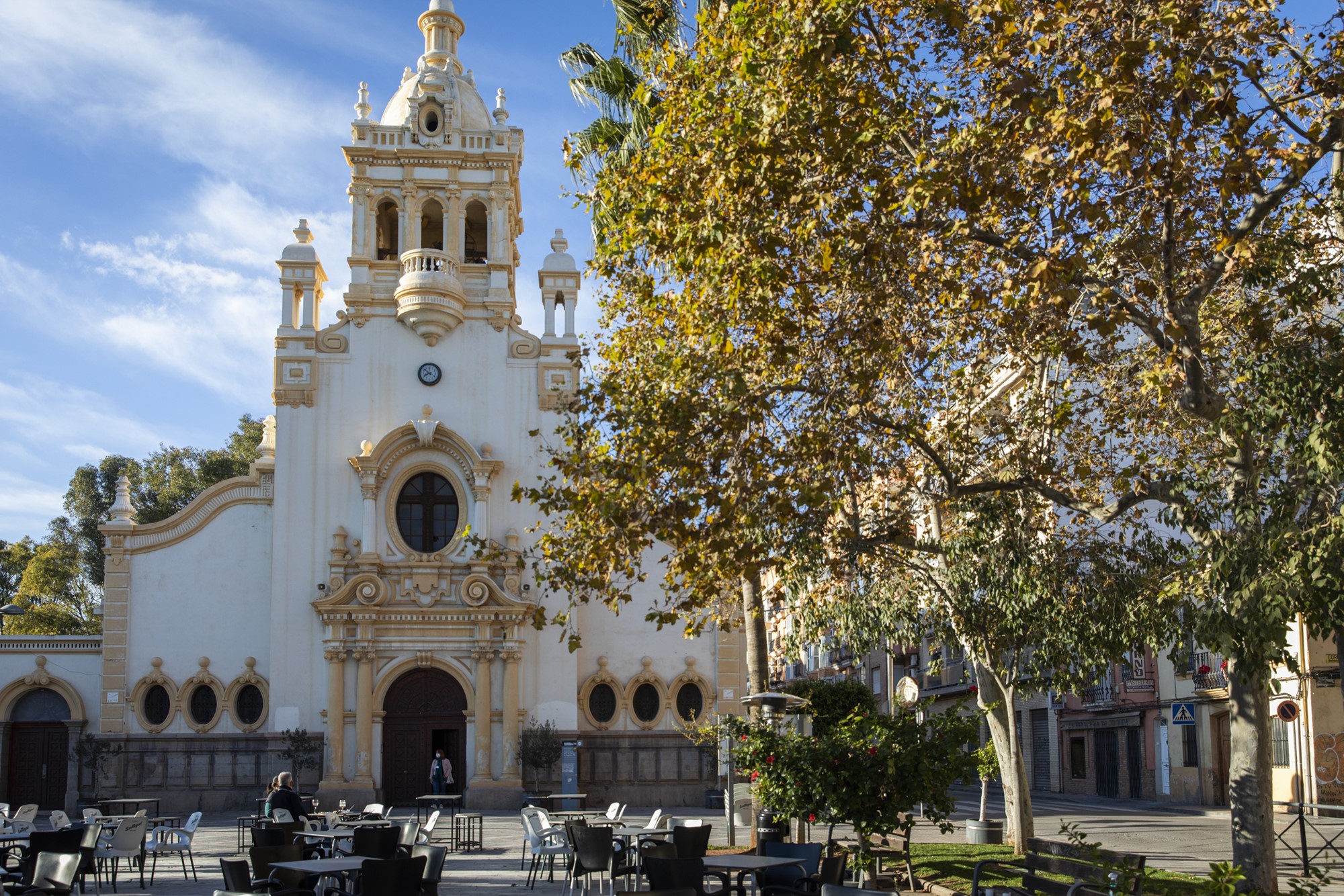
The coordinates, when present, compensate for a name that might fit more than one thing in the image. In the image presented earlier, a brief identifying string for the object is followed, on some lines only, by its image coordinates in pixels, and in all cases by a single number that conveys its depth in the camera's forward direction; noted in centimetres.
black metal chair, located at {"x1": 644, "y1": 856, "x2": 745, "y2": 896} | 1089
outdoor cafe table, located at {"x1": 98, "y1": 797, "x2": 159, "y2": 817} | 2401
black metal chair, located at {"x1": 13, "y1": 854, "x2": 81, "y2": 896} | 1135
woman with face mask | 2905
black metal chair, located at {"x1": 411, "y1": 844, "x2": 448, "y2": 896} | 1106
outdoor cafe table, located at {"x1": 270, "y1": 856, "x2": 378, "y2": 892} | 1126
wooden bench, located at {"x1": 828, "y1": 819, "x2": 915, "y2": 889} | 1476
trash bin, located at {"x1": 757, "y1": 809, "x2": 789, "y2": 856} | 1566
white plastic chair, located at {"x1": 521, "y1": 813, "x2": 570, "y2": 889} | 1644
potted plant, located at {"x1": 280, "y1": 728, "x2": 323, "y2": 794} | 3047
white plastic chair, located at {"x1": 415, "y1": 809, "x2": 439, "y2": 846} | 1633
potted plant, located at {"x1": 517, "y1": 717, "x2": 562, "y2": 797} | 3098
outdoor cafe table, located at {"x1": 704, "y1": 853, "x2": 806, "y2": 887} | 1117
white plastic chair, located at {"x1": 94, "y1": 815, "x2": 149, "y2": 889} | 1606
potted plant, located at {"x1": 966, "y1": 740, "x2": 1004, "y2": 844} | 1922
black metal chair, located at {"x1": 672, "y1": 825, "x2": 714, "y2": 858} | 1282
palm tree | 1809
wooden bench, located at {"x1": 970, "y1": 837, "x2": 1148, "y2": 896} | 928
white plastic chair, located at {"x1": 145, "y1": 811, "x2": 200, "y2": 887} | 1745
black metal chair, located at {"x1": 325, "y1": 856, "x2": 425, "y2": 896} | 1053
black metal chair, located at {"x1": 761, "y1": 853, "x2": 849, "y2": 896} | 1111
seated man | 1625
